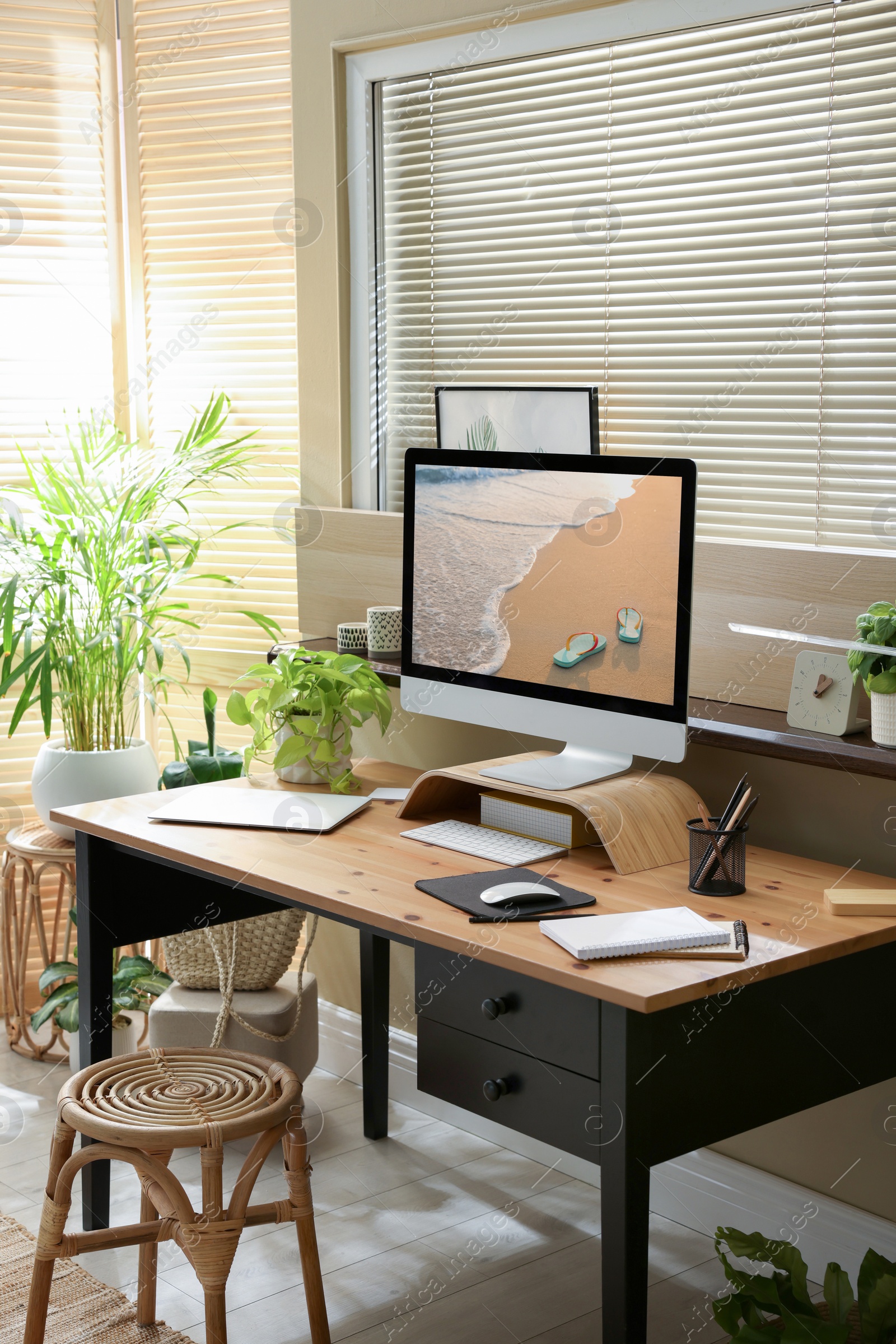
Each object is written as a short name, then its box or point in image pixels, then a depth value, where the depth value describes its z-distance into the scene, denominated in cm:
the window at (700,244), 221
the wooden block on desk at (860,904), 185
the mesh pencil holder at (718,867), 192
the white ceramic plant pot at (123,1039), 314
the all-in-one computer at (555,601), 202
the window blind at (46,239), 346
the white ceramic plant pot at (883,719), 200
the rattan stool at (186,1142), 182
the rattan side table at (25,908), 317
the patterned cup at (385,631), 283
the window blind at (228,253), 333
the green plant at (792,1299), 177
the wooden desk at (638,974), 158
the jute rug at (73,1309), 216
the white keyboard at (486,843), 210
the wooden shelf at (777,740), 197
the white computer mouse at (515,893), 184
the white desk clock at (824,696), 208
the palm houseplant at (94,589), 315
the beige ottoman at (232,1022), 282
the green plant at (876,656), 199
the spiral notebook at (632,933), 167
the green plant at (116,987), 309
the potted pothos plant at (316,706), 250
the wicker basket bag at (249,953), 287
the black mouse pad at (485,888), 184
